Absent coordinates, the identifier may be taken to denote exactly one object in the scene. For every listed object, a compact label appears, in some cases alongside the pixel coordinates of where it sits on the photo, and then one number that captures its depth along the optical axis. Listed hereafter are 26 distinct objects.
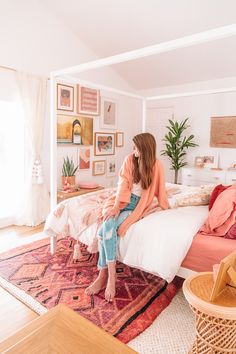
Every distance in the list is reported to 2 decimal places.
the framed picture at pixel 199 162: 4.70
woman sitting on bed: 1.99
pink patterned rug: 1.79
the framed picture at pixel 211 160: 4.63
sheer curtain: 3.57
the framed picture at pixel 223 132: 4.41
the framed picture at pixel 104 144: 4.76
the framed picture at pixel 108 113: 4.82
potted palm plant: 4.73
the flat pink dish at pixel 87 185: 4.15
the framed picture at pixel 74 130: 4.08
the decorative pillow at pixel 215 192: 2.20
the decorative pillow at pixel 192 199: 2.37
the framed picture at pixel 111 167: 5.09
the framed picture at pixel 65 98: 4.01
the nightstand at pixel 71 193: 3.67
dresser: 4.18
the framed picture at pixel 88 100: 4.33
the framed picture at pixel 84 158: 4.48
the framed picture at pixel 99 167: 4.77
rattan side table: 1.17
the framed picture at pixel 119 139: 5.22
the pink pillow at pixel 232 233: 1.80
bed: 1.76
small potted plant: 3.95
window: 3.61
